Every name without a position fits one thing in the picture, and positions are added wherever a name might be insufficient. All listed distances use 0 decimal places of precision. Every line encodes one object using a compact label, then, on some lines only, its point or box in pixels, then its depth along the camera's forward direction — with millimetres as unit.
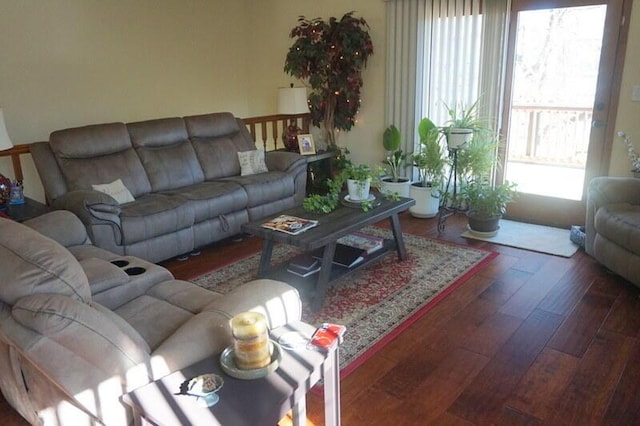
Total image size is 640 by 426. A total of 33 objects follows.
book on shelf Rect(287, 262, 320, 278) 3201
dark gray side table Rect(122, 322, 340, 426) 1345
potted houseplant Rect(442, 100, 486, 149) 4223
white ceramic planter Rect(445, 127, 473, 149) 4203
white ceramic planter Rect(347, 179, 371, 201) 3473
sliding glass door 3977
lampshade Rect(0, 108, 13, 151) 3210
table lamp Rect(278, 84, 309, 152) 5184
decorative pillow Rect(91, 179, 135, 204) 3723
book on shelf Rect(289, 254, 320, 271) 3230
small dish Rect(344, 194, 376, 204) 3486
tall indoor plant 5062
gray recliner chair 3074
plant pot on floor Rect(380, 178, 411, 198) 4809
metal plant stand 4398
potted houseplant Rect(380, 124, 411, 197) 4832
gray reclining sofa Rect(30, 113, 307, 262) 3449
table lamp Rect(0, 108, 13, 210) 3225
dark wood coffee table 2965
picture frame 5215
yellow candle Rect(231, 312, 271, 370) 1471
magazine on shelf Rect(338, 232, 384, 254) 3556
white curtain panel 4410
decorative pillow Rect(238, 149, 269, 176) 4629
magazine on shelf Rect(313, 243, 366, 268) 3332
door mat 3893
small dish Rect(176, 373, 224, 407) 1391
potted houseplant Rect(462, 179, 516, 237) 4137
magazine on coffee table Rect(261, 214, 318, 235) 3043
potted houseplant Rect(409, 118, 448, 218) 4590
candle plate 1475
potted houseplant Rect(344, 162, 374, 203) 3463
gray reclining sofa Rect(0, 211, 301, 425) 1482
